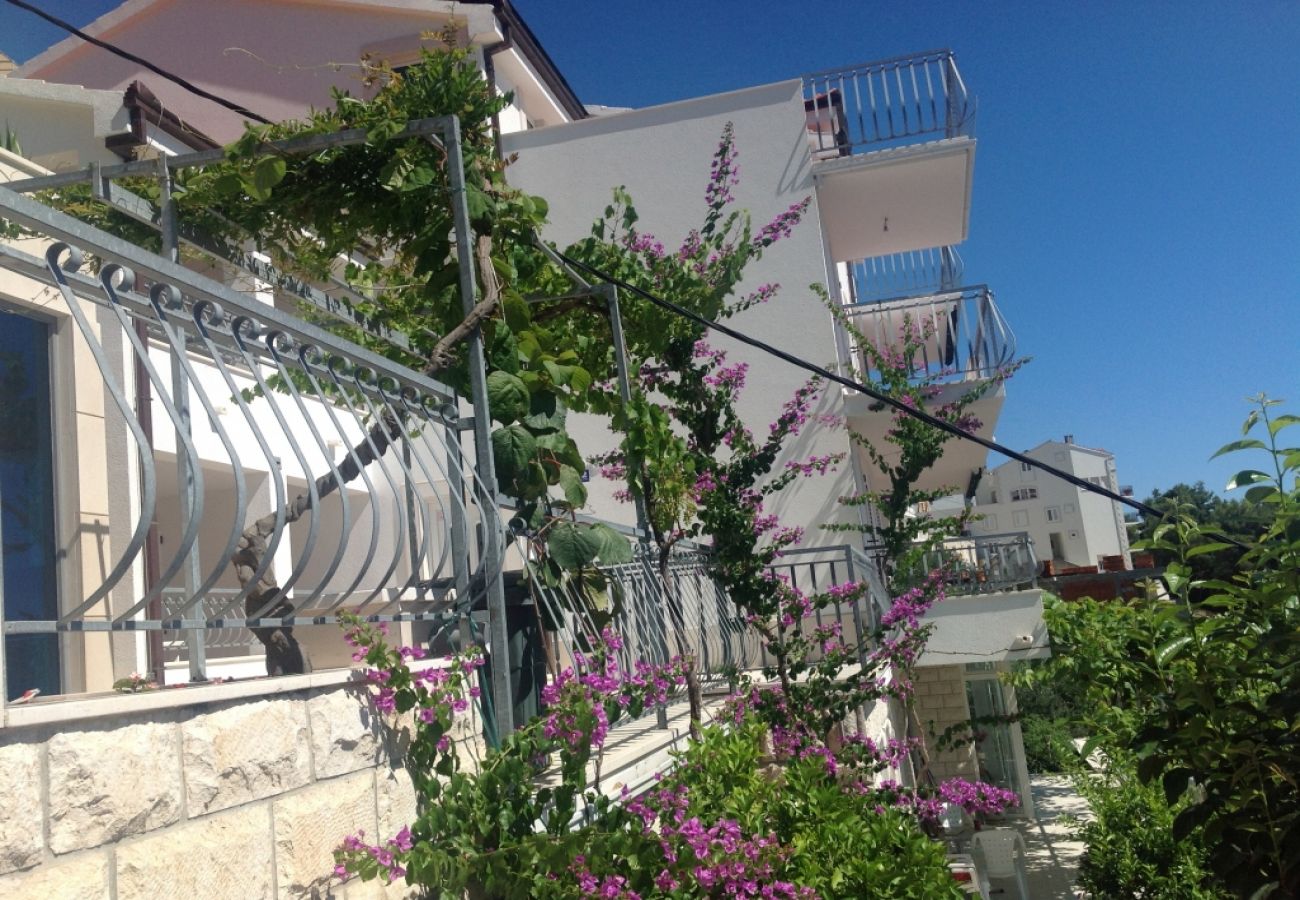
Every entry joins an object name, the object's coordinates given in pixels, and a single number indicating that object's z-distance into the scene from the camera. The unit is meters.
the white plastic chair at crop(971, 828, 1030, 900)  11.52
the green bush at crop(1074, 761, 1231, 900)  8.40
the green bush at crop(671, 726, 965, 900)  3.39
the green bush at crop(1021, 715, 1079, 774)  20.72
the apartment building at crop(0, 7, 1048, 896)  11.29
